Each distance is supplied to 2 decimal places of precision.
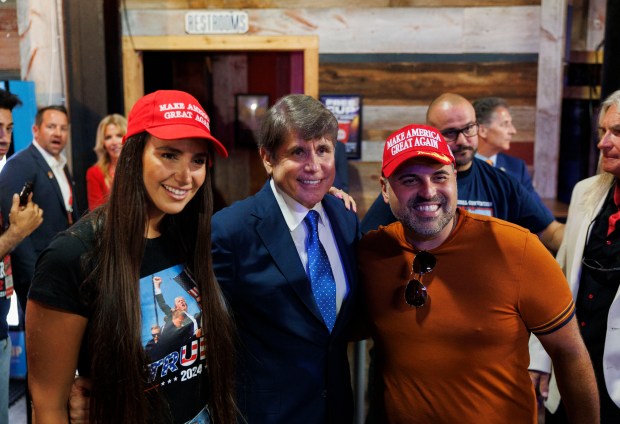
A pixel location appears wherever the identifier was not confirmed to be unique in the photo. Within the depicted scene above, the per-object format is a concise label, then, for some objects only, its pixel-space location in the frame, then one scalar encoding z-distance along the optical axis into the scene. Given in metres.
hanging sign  5.04
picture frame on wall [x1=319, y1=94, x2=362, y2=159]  5.04
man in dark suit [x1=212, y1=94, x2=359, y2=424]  1.80
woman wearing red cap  1.33
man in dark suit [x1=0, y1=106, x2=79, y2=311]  3.49
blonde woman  4.44
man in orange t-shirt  1.66
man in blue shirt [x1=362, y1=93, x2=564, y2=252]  2.56
